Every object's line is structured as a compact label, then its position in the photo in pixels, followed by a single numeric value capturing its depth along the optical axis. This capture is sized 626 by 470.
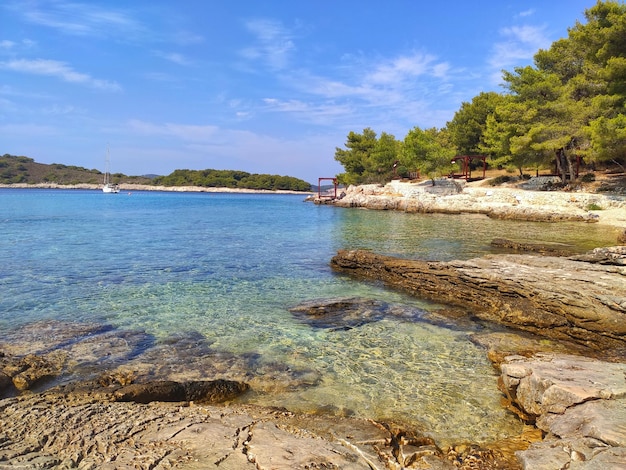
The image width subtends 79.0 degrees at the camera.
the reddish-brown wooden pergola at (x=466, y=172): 53.88
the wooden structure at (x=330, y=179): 75.69
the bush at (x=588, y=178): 39.97
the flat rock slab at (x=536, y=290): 8.11
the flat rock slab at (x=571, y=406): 3.51
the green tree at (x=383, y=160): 72.44
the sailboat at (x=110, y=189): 128.50
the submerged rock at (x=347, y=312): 9.18
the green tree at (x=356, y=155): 80.12
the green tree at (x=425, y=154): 52.94
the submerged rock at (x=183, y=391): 5.35
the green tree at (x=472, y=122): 56.16
